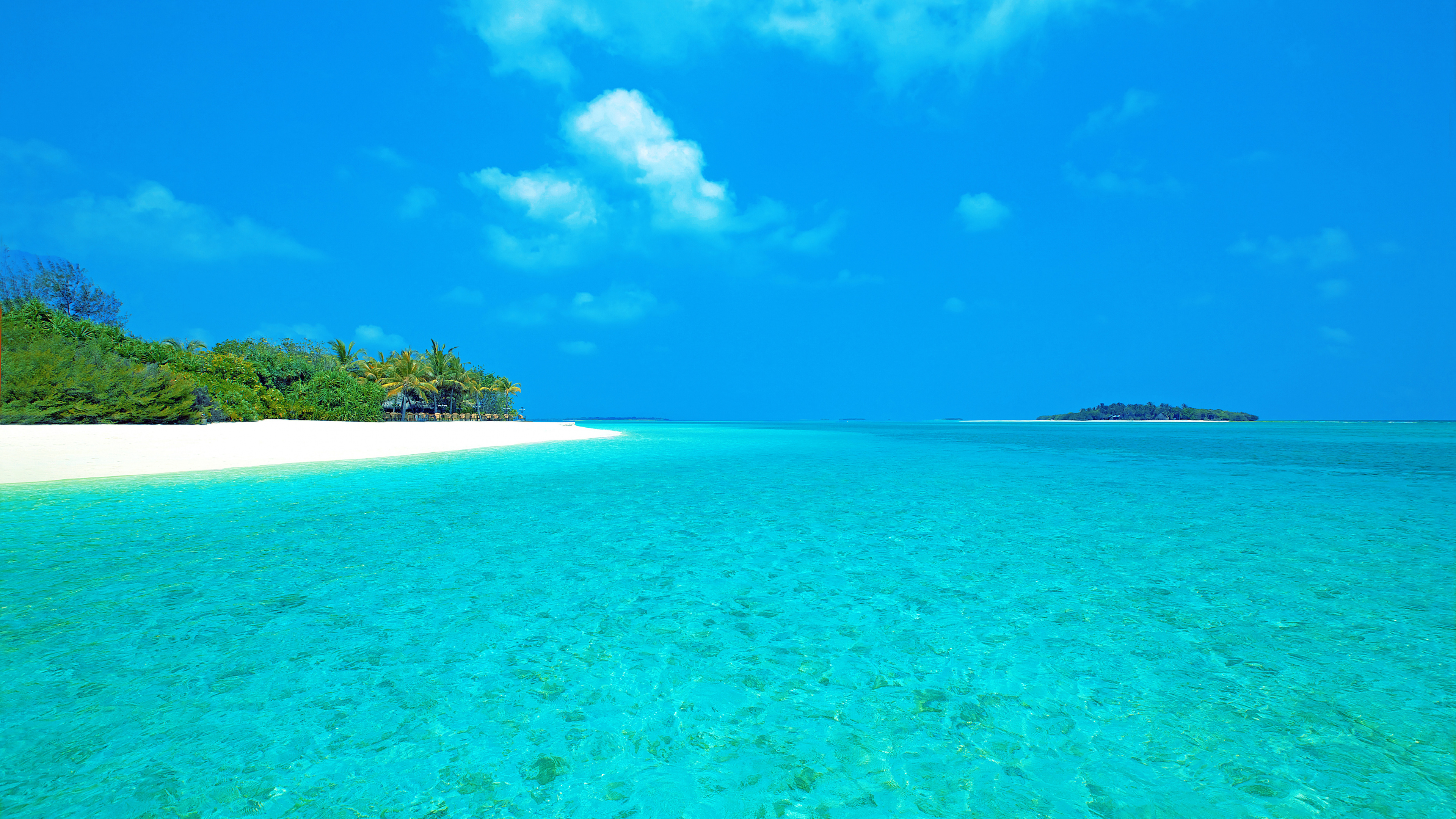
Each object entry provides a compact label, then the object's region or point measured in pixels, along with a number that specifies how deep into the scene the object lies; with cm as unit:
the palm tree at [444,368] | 5209
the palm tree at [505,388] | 6438
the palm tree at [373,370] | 4906
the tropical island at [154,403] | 1575
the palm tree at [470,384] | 5461
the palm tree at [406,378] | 4881
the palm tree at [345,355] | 4897
